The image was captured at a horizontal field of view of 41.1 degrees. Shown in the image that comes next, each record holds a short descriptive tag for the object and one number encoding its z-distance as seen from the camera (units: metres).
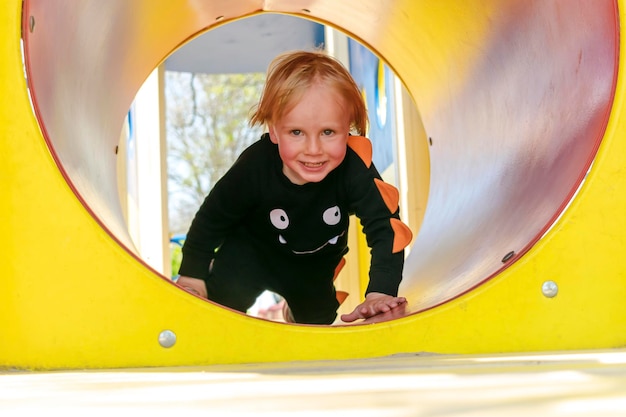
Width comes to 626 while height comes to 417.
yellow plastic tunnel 1.11
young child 1.81
